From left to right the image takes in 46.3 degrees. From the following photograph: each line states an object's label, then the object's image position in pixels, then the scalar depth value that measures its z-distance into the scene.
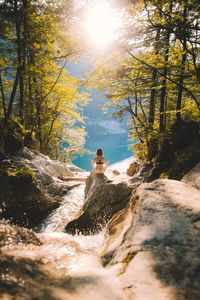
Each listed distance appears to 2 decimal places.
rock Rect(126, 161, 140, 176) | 16.86
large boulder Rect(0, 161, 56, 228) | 10.59
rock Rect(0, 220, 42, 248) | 4.66
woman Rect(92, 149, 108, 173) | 12.70
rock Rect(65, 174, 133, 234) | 10.11
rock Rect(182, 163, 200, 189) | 7.46
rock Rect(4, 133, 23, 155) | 14.53
